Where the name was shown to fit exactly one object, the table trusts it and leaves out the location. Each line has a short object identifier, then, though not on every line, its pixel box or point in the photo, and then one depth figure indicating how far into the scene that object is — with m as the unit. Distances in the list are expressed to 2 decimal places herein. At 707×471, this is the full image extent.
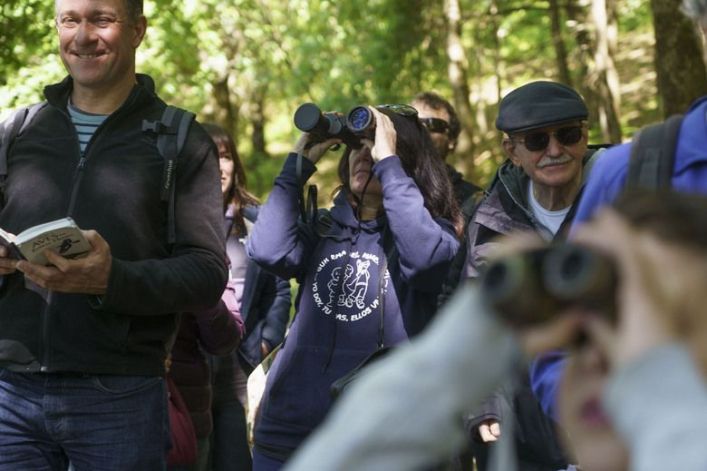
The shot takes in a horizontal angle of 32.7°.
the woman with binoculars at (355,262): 4.96
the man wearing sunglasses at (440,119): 7.66
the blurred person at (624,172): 2.28
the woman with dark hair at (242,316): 6.50
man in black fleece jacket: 4.02
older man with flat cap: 4.88
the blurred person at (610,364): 1.09
